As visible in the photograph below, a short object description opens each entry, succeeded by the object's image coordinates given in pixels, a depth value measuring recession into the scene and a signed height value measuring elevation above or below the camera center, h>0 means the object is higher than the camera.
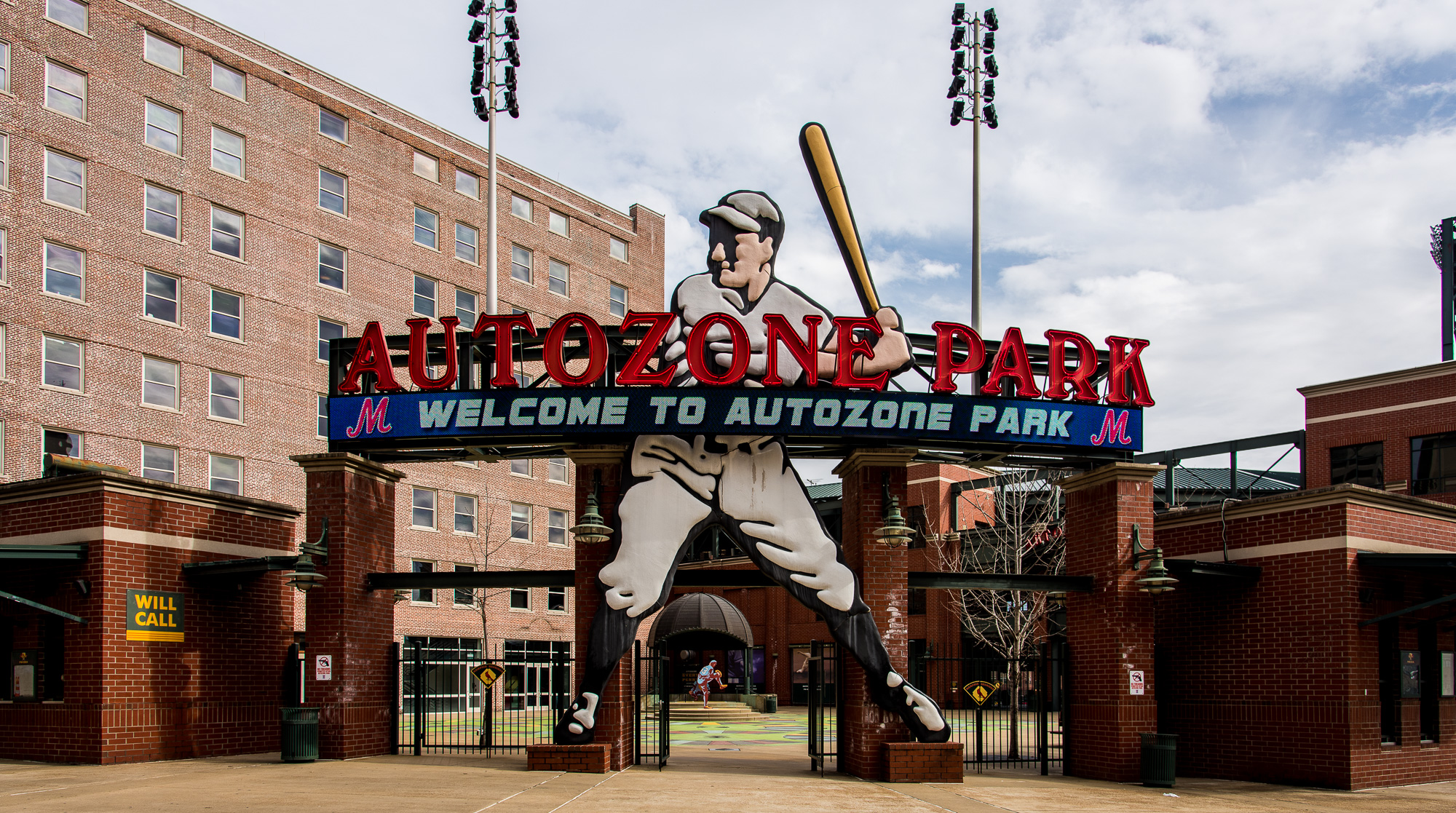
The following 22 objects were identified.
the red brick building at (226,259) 38.34 +9.53
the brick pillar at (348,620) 20.83 -1.77
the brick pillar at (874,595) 20.08 -1.32
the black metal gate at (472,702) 22.30 -6.40
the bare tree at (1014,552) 40.06 -1.40
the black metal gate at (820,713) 20.16 -3.35
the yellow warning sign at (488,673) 22.81 -2.91
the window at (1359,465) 42.25 +1.69
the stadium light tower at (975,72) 28.30 +10.22
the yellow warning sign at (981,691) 22.08 -3.16
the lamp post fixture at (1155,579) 20.31 -1.06
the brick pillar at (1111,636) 20.81 -2.11
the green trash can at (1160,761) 19.89 -3.99
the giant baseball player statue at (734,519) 20.08 -0.05
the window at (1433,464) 40.16 +1.62
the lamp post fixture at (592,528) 19.56 -0.19
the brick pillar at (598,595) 20.20 -1.31
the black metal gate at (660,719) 20.78 -3.48
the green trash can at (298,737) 20.31 -3.60
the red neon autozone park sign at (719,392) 20.11 +2.08
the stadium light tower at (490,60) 29.91 +11.20
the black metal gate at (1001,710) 22.09 -6.02
